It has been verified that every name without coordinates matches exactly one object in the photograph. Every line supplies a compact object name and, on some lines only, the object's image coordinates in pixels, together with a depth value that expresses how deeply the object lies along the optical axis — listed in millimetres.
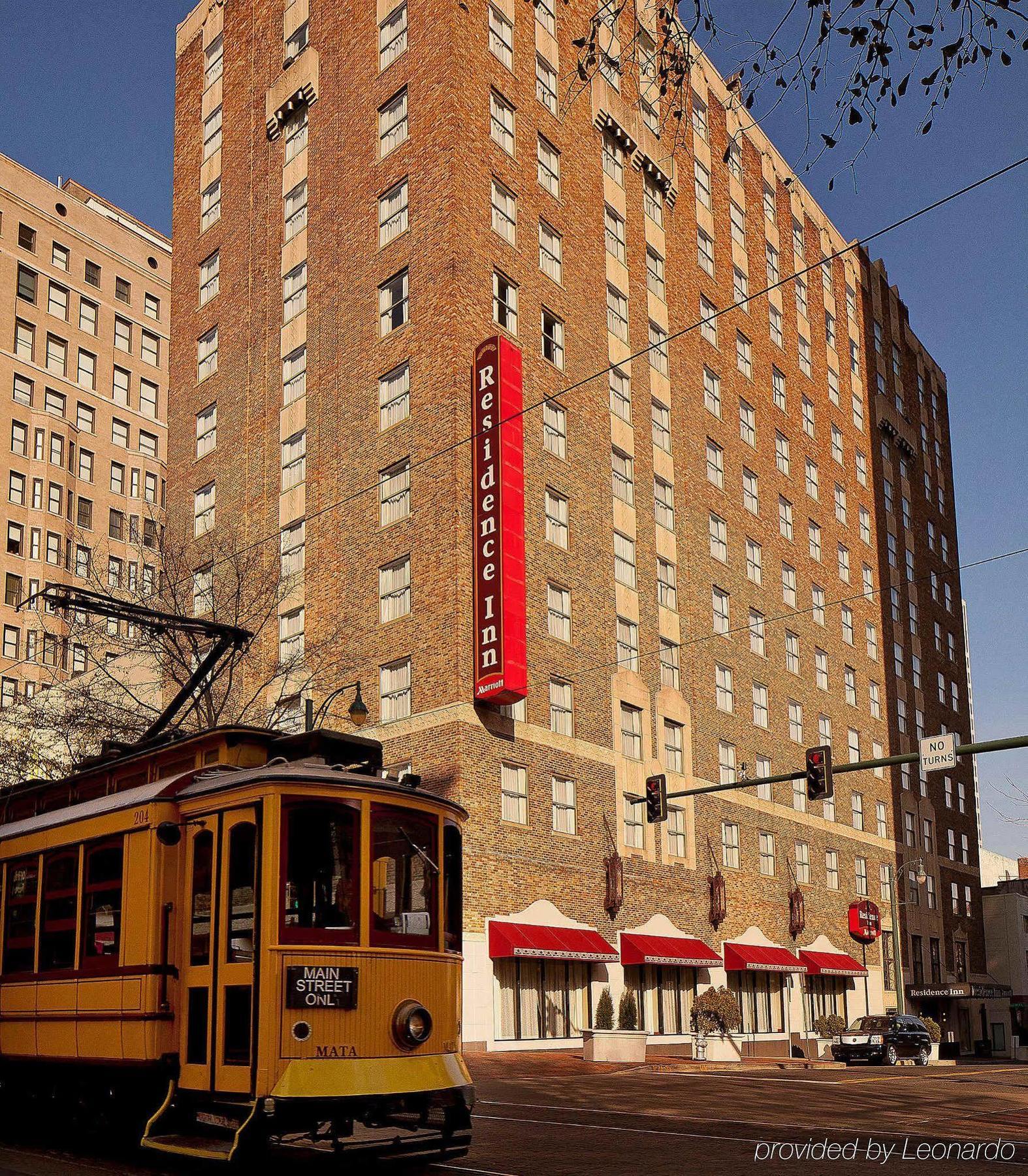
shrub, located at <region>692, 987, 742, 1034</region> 38969
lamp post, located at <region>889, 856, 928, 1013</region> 49438
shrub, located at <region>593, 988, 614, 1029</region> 36188
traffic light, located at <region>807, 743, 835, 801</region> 30438
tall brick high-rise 35844
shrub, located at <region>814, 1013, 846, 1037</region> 47938
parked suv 40031
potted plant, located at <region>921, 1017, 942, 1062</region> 52094
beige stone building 69188
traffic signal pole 24844
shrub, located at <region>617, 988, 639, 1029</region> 35750
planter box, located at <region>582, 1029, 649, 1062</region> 32062
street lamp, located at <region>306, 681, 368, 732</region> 24938
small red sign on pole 54312
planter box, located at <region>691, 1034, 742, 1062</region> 35625
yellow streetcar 11188
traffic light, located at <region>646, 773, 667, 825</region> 33500
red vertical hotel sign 33906
